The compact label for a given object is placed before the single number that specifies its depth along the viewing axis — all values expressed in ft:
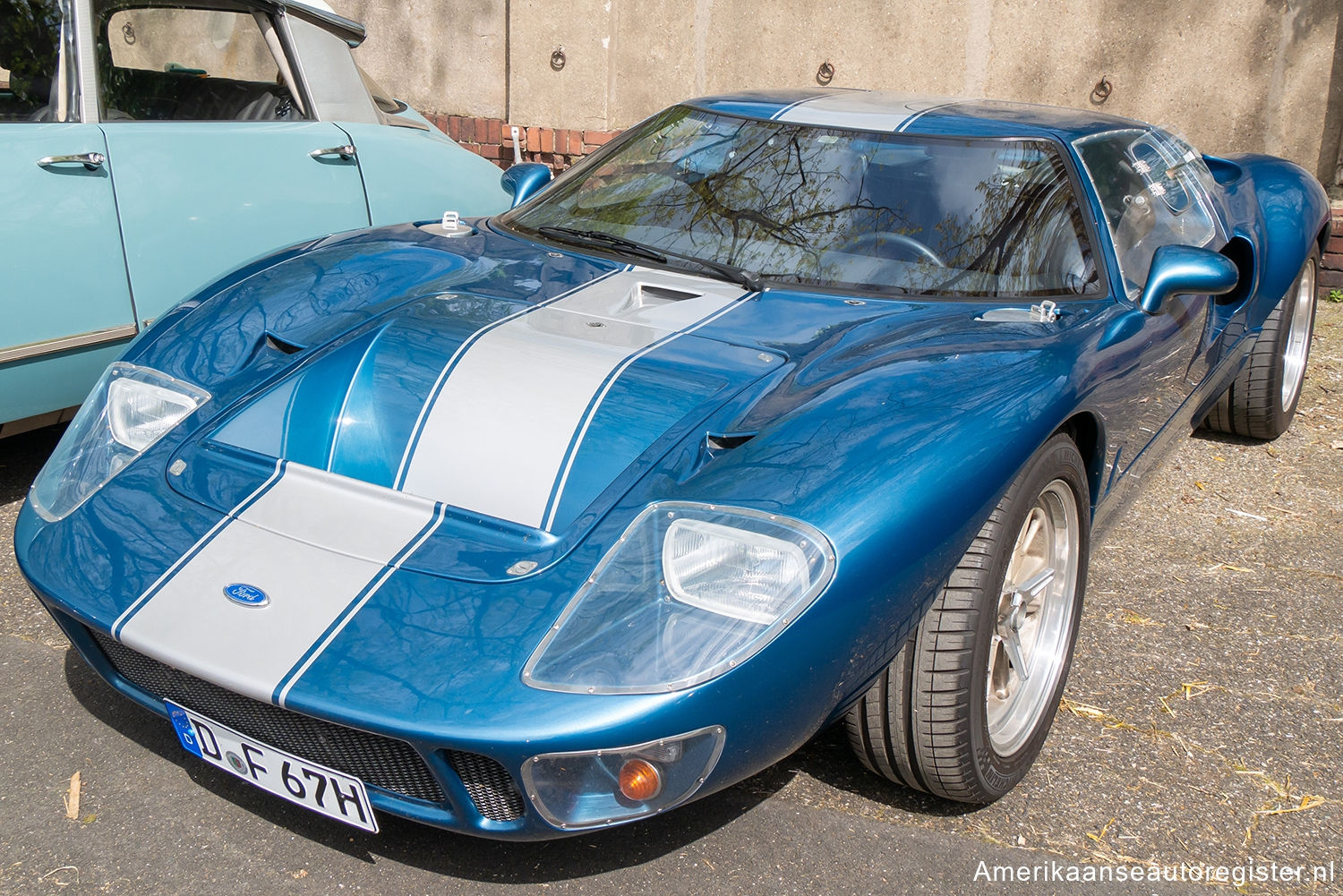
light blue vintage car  10.26
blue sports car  5.58
